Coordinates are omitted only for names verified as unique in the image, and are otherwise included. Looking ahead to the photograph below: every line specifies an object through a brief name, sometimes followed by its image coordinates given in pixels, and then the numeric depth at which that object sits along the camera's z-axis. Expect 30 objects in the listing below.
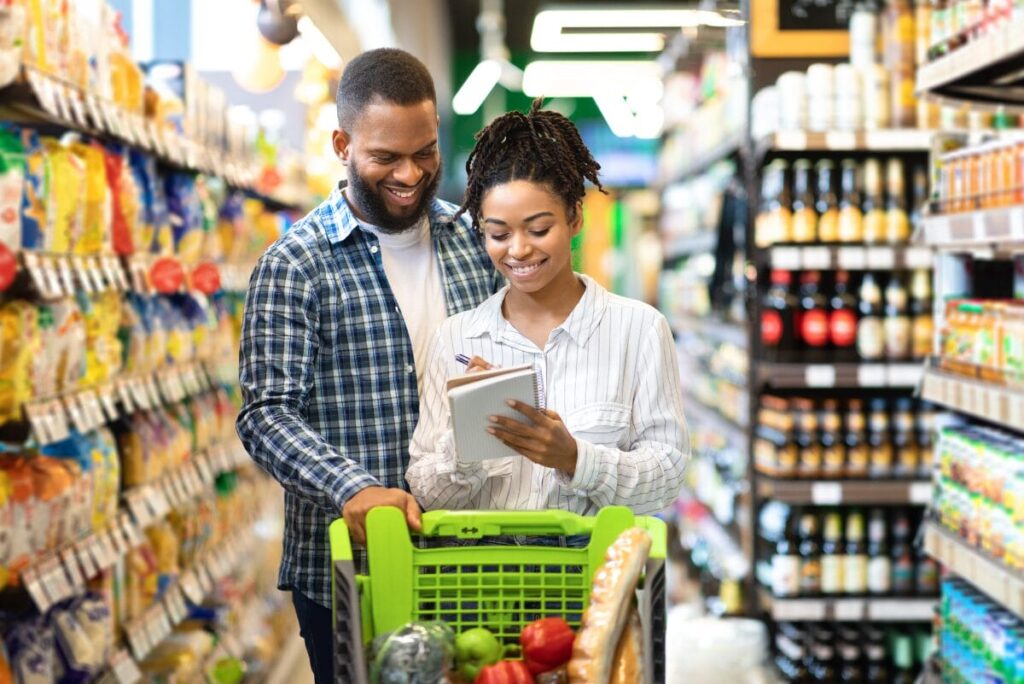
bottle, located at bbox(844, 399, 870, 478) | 5.12
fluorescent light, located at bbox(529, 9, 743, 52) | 11.27
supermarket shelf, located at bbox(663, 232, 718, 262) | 6.82
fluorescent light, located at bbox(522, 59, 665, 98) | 14.66
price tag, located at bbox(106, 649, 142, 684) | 3.32
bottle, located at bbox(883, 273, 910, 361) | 5.09
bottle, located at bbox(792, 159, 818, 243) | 5.12
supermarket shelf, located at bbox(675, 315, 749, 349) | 5.52
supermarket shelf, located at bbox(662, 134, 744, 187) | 5.80
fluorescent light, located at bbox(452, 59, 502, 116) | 13.46
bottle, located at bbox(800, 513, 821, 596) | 5.15
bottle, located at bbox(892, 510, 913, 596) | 5.14
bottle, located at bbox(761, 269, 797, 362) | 5.16
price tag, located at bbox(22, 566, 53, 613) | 2.71
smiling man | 2.26
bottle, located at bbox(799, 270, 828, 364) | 5.12
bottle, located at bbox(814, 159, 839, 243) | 5.13
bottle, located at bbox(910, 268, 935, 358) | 5.07
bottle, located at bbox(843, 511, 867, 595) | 5.12
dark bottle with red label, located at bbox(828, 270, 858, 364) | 5.12
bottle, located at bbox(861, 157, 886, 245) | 5.10
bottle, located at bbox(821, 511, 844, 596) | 5.12
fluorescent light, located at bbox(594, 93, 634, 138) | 16.37
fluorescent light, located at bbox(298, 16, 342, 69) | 6.33
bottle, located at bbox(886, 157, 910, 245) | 5.09
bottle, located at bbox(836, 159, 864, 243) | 5.10
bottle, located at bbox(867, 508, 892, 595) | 5.11
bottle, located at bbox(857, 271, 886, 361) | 5.09
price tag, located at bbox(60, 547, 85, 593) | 2.96
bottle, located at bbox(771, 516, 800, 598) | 5.13
